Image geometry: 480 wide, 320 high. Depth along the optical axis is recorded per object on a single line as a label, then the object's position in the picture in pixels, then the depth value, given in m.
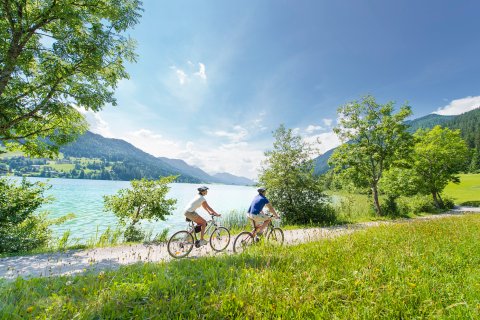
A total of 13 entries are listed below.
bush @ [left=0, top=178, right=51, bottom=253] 9.61
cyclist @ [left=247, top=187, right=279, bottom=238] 8.99
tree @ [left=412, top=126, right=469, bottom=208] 29.45
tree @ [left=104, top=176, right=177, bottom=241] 12.49
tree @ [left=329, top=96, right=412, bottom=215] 19.28
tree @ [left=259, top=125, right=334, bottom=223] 17.00
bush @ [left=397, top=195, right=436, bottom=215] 24.94
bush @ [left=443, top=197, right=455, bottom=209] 30.19
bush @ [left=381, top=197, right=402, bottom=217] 22.66
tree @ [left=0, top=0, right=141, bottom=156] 8.08
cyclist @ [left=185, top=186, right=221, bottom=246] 8.38
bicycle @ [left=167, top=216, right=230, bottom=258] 8.14
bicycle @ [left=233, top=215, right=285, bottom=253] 8.41
